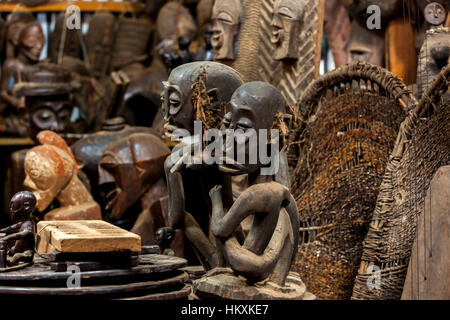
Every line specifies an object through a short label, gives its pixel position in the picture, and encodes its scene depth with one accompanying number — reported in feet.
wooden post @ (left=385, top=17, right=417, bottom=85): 12.75
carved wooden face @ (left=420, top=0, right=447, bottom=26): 11.29
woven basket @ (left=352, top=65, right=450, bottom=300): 8.97
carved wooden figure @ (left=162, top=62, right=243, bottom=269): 8.23
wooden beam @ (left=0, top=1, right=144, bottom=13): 20.12
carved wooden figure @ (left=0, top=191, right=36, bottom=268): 7.58
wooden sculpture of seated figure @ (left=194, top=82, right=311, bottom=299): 7.24
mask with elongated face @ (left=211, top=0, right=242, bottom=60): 12.74
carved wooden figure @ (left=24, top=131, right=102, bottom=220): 11.55
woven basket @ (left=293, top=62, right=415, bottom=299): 10.12
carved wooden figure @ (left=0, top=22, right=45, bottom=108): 18.78
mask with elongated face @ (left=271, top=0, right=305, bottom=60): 12.00
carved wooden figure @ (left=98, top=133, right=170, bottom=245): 11.96
